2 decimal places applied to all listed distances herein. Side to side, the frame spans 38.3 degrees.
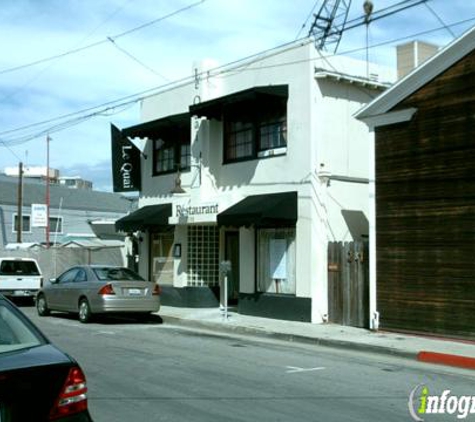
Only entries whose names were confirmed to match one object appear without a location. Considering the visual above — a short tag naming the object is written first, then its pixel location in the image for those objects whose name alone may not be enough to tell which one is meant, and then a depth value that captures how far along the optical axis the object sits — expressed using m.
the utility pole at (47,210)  39.88
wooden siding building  12.85
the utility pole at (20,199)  40.28
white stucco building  16.36
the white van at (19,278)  22.62
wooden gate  15.14
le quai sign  22.84
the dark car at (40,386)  4.15
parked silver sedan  16.53
